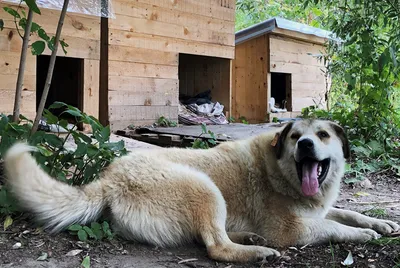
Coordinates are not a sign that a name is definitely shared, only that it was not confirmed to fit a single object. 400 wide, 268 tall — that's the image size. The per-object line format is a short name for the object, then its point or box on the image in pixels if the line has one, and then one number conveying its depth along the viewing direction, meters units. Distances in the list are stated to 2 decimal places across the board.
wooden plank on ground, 6.31
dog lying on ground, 2.49
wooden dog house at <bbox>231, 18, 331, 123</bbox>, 10.70
